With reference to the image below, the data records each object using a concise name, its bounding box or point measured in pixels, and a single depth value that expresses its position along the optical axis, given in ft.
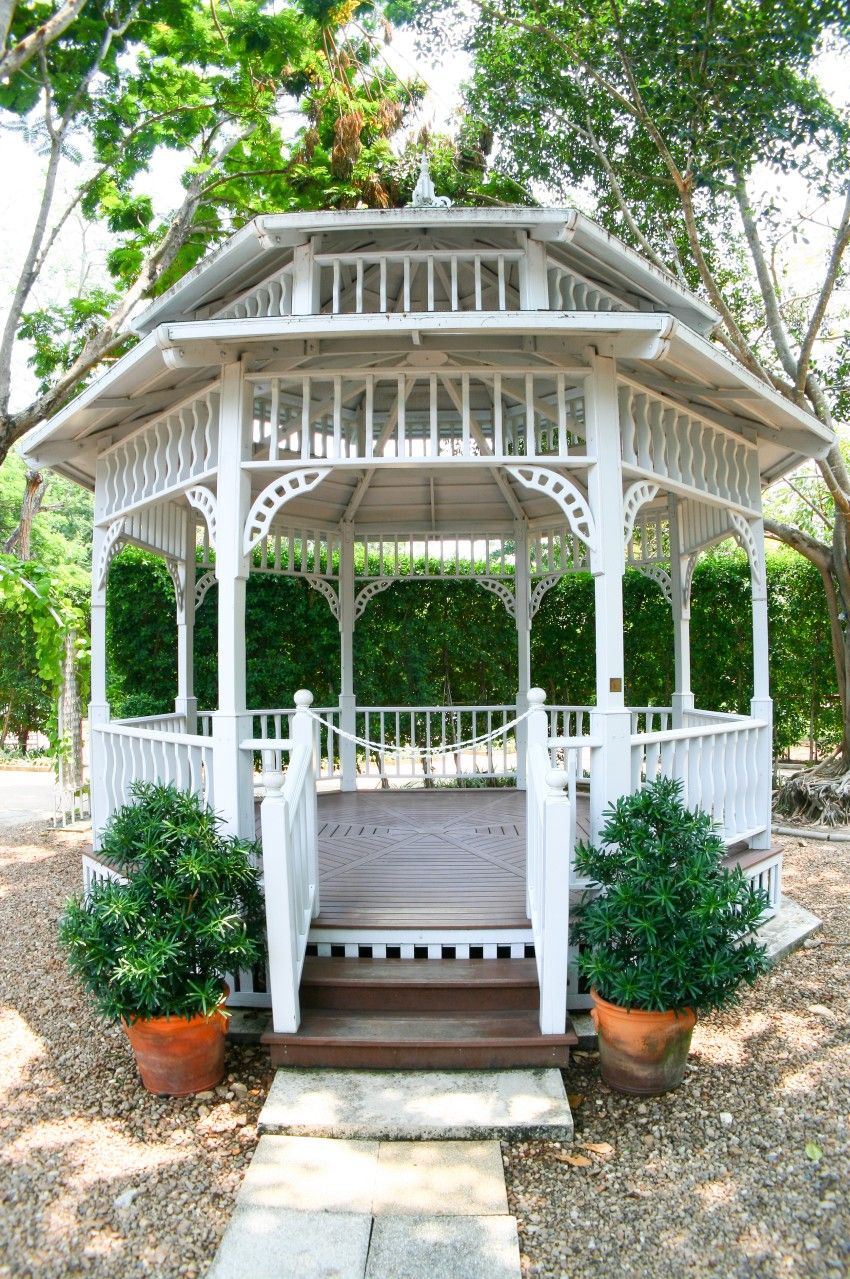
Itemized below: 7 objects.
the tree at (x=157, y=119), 29.35
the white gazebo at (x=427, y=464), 11.96
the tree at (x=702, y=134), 24.26
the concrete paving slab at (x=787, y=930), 15.81
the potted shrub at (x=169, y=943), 10.59
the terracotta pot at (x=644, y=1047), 10.75
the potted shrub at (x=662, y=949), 10.50
